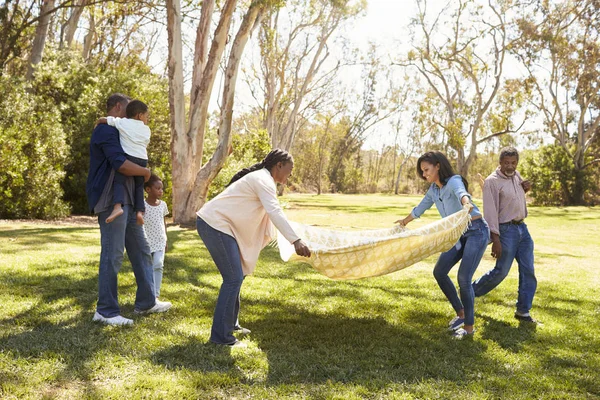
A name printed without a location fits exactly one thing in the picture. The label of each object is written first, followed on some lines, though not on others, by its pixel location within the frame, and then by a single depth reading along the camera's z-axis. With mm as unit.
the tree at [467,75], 27875
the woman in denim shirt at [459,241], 5203
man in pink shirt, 5738
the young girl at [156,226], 5793
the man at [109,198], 4840
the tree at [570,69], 27906
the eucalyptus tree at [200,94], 13656
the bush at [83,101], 17281
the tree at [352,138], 55688
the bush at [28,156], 14234
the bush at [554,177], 32719
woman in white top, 4449
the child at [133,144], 4874
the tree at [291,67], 27594
